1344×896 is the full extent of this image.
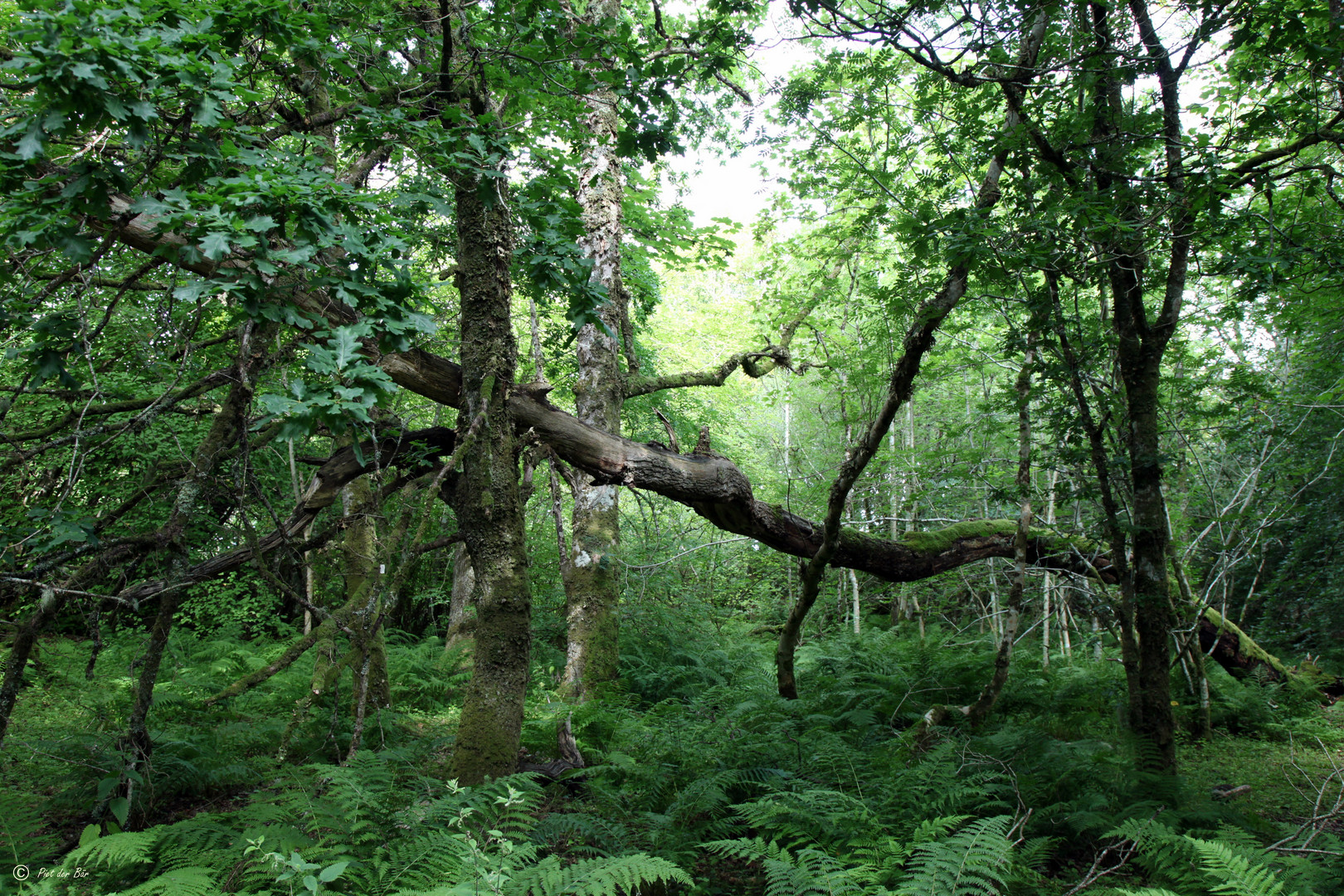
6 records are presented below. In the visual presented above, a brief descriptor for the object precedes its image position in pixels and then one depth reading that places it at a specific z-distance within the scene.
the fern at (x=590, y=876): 2.42
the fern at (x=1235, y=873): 2.48
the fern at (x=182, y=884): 2.48
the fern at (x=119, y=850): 2.78
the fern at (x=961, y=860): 2.57
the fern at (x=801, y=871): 2.69
